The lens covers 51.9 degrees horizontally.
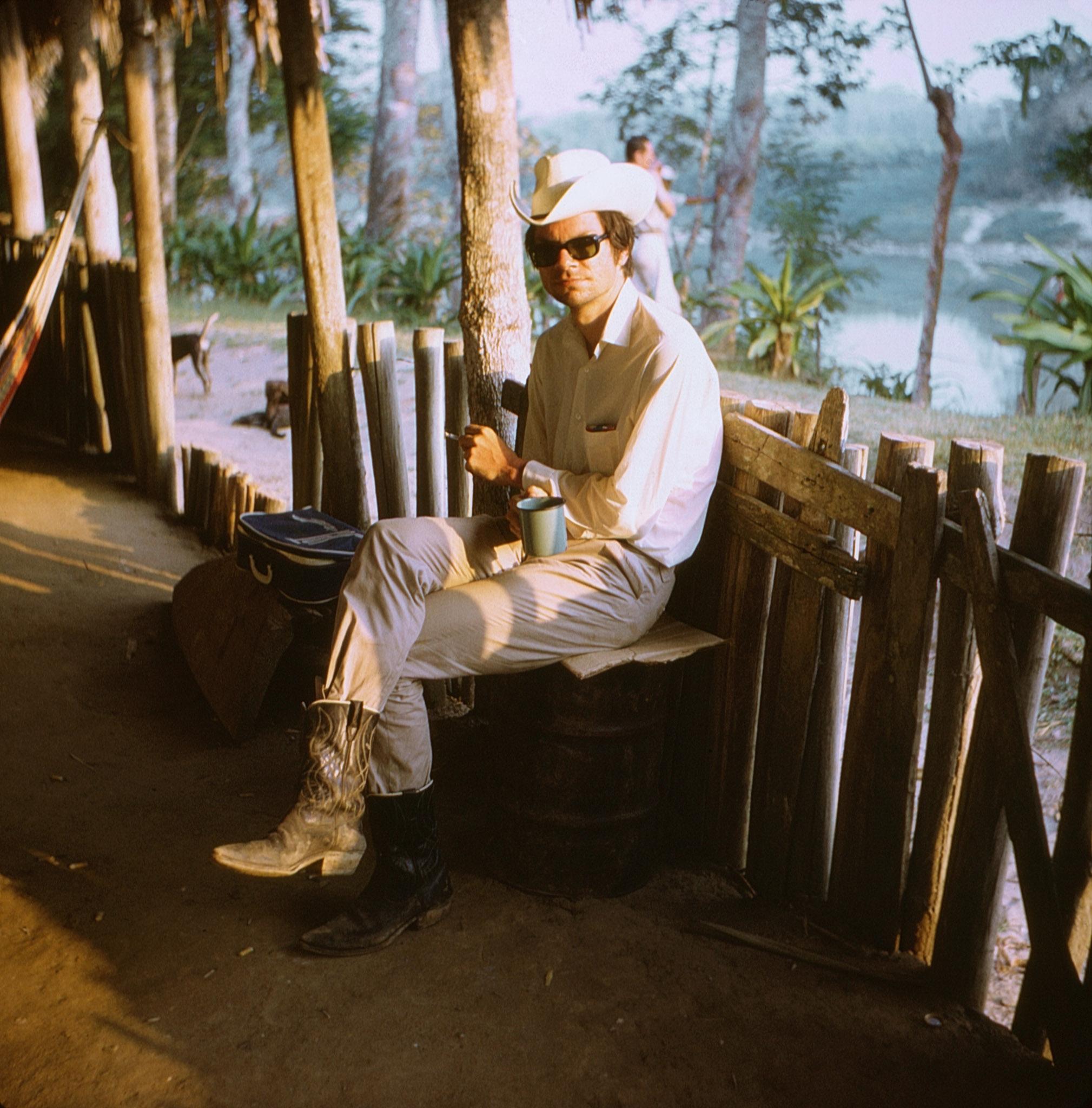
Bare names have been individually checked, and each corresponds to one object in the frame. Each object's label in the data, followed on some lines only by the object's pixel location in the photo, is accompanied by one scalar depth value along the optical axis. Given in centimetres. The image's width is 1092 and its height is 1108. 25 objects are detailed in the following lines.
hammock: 559
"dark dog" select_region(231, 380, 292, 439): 858
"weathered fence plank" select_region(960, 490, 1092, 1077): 225
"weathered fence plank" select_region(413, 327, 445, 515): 401
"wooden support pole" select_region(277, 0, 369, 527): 434
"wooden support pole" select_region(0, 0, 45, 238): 837
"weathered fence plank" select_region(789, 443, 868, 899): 284
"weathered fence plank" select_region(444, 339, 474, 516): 385
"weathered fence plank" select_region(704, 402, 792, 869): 299
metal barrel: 292
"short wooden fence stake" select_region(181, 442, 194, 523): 618
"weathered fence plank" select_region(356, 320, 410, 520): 405
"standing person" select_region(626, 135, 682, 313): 812
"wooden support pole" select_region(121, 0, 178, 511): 622
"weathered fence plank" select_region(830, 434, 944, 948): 249
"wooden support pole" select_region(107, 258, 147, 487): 648
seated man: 271
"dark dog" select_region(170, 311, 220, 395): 941
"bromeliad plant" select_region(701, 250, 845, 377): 1058
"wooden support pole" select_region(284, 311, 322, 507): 461
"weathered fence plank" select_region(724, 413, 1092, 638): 217
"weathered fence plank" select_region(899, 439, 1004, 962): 245
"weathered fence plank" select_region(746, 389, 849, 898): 279
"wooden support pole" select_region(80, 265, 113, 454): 719
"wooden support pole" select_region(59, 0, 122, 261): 725
